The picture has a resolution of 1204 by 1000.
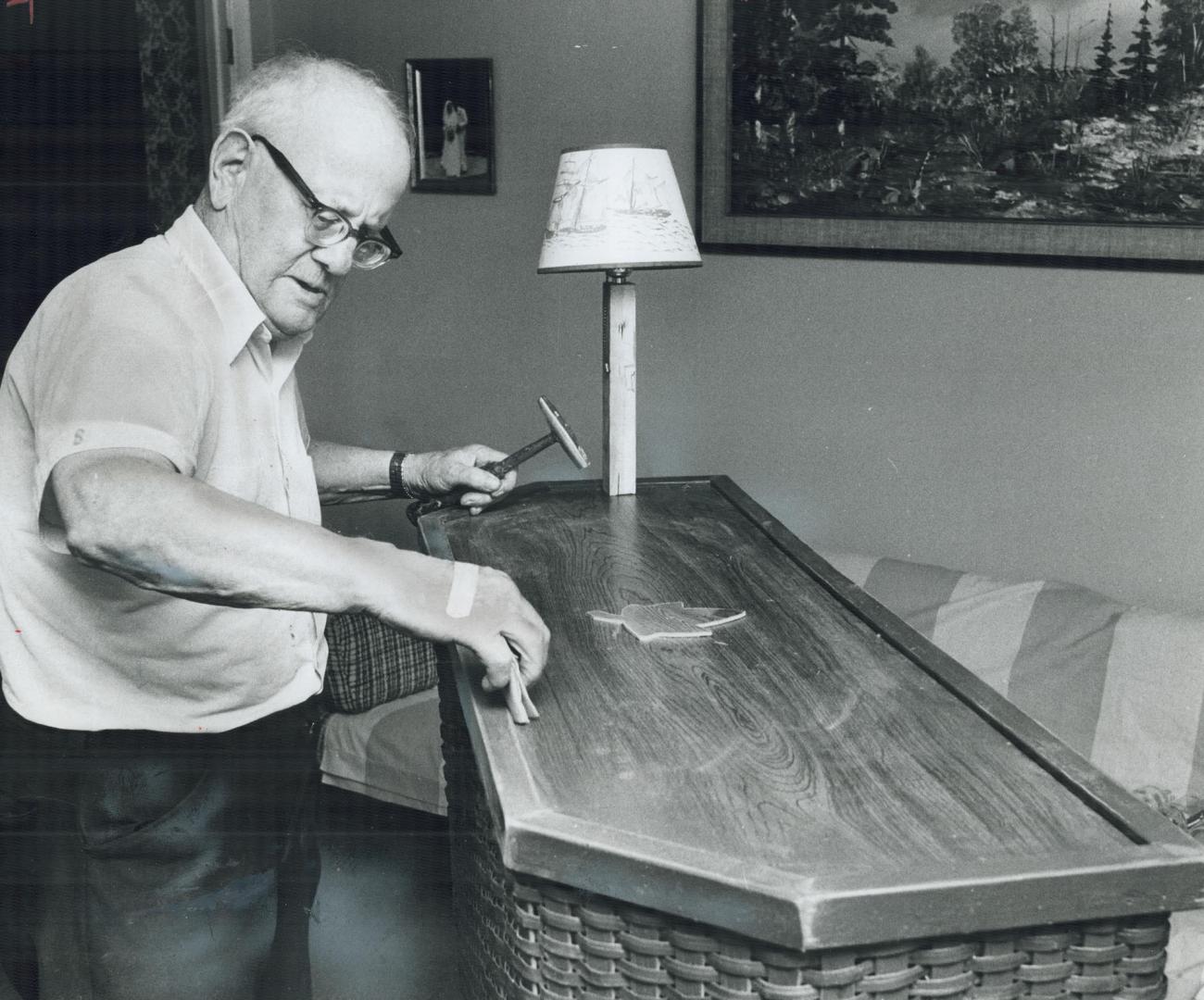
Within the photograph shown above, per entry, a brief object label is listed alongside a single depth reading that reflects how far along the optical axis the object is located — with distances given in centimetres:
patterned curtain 396
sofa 257
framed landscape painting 271
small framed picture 372
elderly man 149
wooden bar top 111
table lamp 248
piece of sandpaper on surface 180
